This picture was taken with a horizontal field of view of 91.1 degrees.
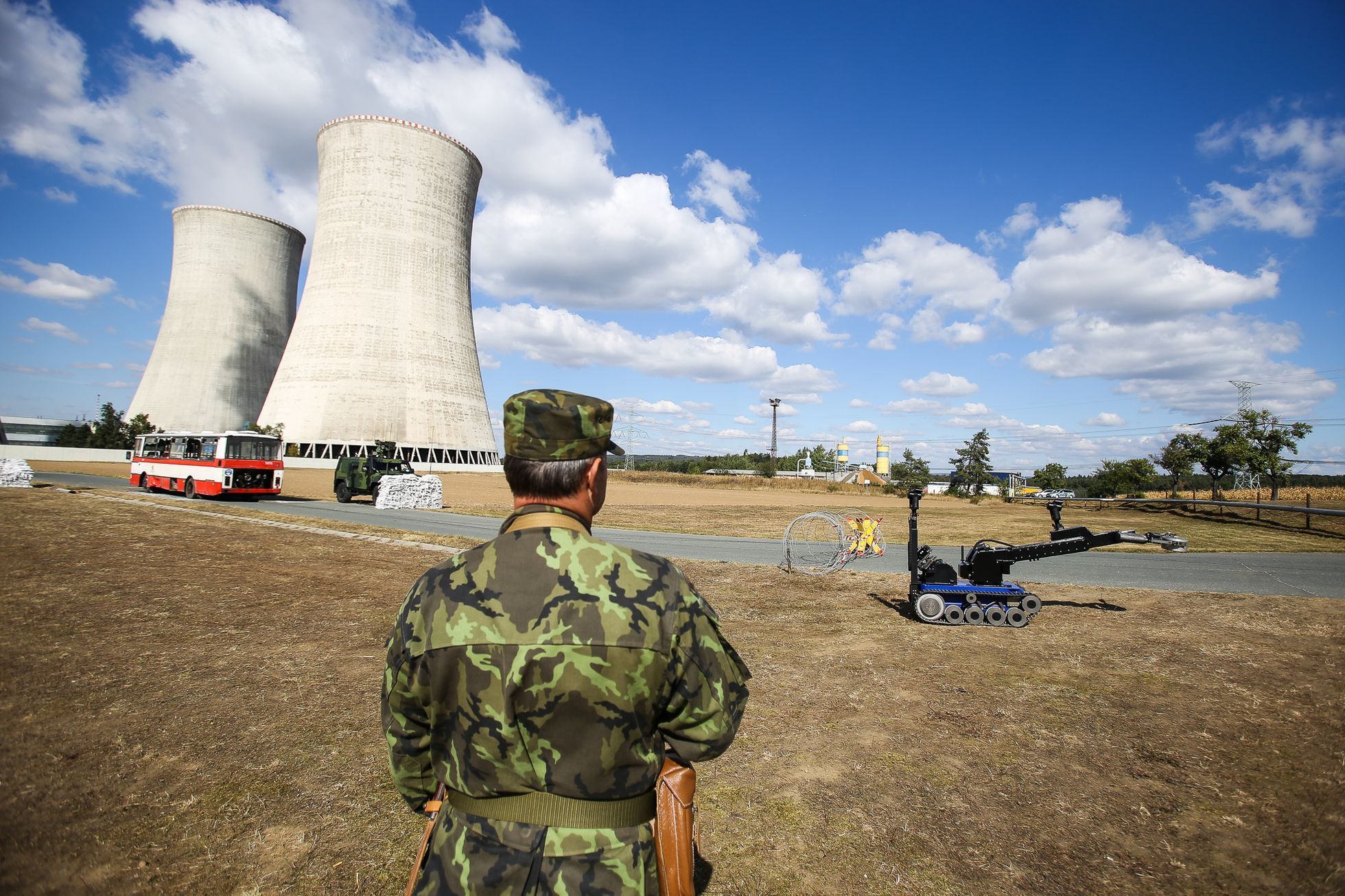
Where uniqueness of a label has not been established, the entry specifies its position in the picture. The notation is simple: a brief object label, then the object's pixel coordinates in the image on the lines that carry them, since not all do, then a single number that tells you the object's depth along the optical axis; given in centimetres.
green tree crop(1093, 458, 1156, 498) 6431
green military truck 2498
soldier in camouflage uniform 149
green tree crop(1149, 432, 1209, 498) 3494
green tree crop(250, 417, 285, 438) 4706
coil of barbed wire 1088
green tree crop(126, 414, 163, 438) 5514
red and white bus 2275
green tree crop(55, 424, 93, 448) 6838
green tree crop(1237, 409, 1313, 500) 3130
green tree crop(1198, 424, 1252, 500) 3197
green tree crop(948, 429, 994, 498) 10206
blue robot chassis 751
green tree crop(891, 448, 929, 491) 9375
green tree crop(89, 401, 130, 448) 6268
